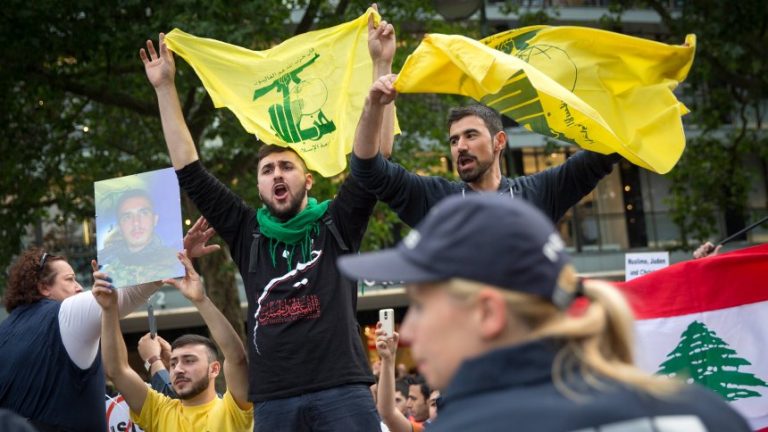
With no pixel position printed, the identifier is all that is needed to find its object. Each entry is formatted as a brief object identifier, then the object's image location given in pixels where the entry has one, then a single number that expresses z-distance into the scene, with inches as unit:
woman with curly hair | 224.1
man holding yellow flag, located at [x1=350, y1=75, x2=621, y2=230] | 202.1
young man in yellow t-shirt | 223.1
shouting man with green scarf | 200.4
